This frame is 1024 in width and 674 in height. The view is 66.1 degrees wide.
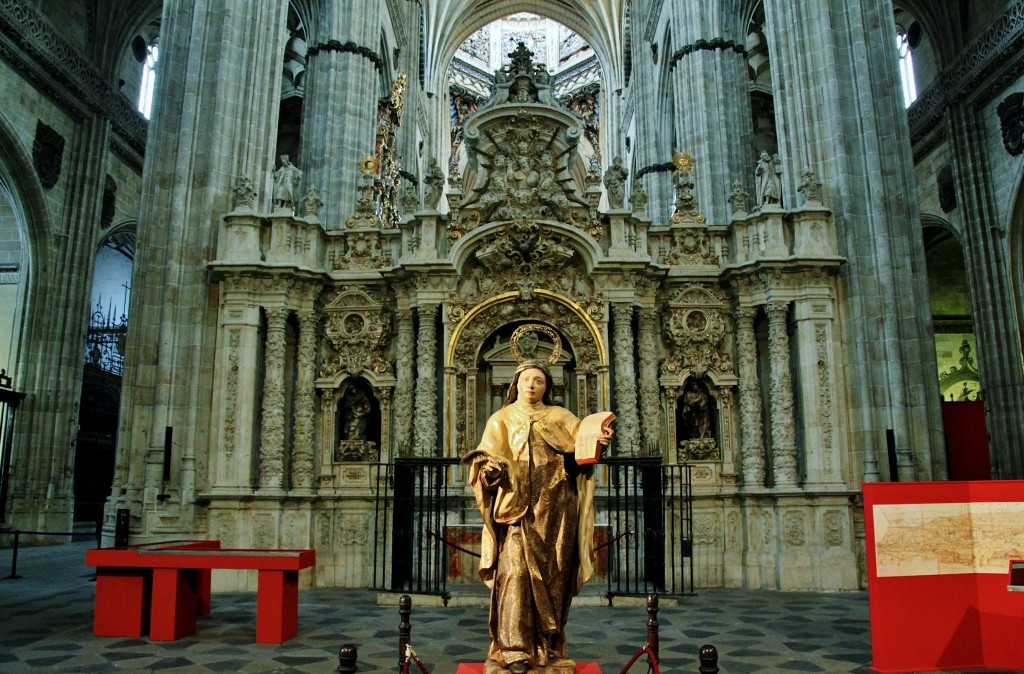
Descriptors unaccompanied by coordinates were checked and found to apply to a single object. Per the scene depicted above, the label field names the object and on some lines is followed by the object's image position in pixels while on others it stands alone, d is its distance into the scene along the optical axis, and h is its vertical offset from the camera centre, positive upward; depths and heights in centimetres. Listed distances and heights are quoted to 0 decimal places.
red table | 885 -121
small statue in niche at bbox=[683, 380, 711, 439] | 1488 +126
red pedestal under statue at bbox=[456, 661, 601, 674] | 569 -140
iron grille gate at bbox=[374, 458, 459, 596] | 1150 -79
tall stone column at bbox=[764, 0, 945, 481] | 1370 +537
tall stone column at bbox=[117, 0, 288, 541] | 1390 +515
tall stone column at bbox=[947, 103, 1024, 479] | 2003 +473
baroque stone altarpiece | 1398 +266
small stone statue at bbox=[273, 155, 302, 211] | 1541 +580
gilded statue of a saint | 580 -35
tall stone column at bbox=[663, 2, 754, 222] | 2155 +1044
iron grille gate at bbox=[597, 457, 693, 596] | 1172 -73
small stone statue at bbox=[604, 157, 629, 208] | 1523 +575
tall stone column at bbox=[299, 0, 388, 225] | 2170 +1067
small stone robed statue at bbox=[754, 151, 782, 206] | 1509 +573
